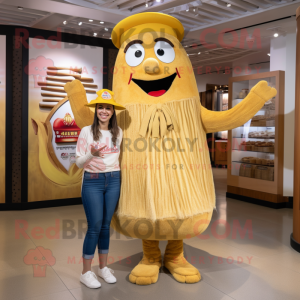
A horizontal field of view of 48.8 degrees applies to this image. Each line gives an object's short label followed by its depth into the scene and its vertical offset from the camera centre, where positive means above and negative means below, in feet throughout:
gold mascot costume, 7.66 +0.33
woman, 7.85 -0.57
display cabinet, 17.40 -0.29
